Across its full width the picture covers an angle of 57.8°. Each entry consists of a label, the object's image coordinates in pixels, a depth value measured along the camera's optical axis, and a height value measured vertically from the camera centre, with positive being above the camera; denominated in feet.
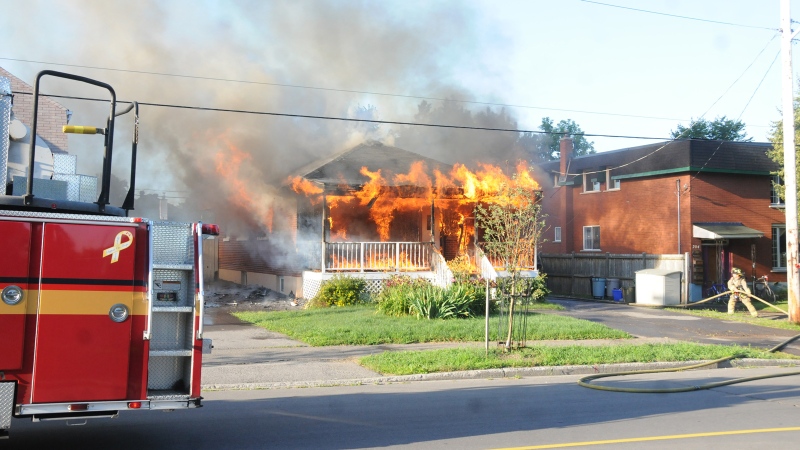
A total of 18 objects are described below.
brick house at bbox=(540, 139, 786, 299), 87.61 +9.40
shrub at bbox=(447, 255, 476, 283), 67.02 +0.82
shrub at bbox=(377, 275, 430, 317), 57.62 -1.80
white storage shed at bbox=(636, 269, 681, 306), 76.95 -0.65
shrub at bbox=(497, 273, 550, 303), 39.63 -0.51
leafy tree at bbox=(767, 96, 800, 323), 83.30 +15.71
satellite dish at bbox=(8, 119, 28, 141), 21.29 +4.07
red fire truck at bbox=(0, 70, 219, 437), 18.10 -0.95
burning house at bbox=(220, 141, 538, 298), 69.77 +6.12
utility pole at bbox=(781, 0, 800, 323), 58.54 +10.05
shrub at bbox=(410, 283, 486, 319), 55.83 -2.08
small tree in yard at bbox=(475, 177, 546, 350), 40.00 +2.65
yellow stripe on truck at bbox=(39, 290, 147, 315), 18.43 -0.85
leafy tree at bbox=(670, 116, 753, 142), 169.48 +35.87
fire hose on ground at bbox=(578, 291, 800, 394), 31.55 -4.73
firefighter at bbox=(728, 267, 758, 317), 67.87 -0.61
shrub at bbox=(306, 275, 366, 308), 66.64 -1.76
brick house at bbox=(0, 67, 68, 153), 47.43 +11.16
